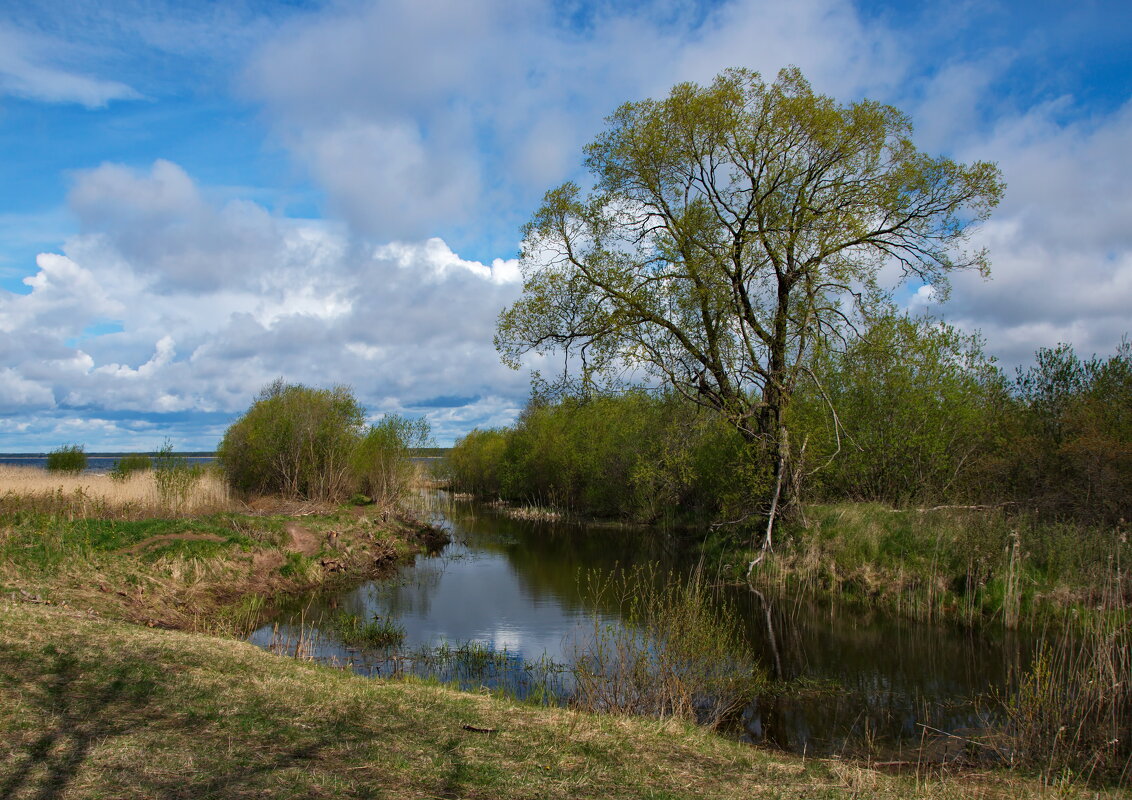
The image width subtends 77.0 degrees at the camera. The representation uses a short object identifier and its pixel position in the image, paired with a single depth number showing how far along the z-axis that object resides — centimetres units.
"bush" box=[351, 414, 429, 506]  3394
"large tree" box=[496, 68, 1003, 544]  1755
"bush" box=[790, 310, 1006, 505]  1995
